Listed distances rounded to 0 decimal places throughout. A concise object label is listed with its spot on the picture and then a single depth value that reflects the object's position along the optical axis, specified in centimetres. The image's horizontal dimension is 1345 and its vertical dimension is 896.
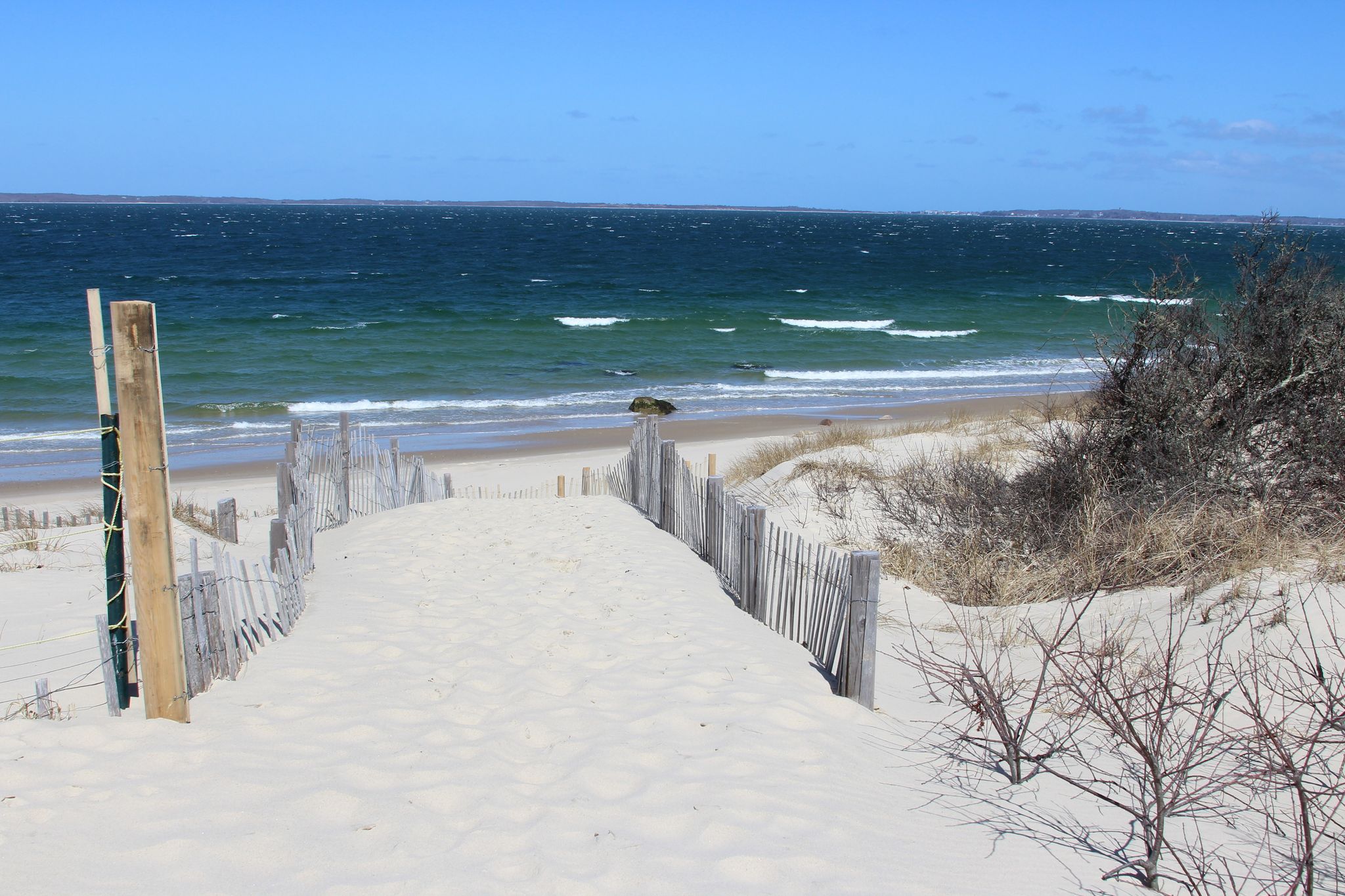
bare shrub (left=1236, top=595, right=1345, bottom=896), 305
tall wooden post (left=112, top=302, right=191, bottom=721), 398
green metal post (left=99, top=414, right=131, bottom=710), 415
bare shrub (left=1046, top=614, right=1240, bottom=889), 350
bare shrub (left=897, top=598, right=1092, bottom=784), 441
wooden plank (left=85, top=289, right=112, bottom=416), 396
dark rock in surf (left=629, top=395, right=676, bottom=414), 2089
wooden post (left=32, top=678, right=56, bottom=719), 416
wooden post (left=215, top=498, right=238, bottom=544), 908
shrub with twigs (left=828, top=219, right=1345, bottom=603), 709
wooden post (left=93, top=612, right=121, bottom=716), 415
